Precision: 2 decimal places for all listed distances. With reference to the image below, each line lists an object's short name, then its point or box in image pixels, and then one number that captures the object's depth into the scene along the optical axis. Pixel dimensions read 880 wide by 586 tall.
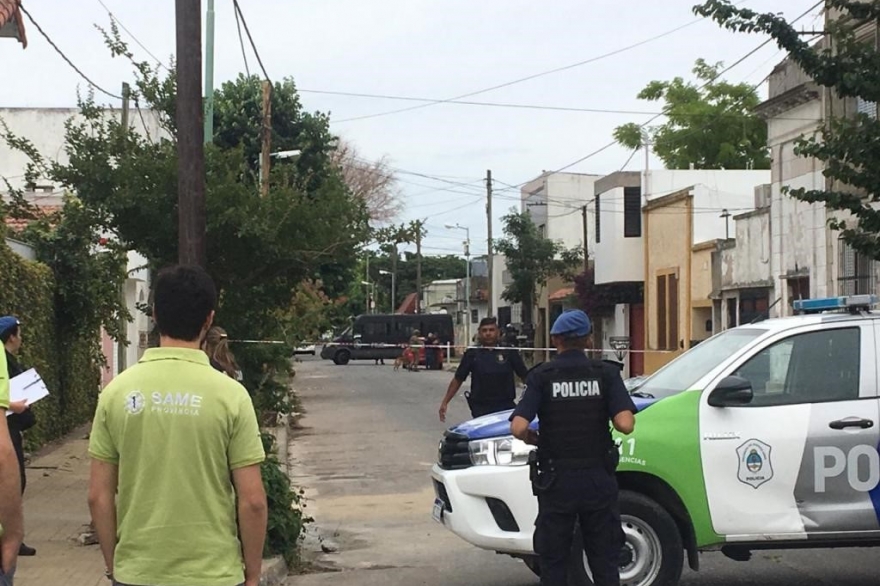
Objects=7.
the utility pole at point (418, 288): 75.59
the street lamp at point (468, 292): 69.91
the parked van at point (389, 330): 56.79
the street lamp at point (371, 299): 110.69
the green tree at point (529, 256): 49.50
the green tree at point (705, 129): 56.59
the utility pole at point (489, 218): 48.50
